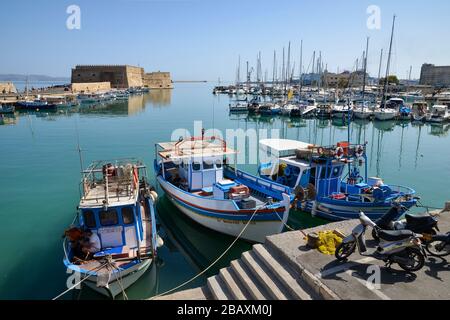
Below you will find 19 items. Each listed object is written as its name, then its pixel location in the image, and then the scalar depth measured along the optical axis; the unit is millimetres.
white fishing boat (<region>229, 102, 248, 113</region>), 62875
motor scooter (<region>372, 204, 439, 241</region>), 8017
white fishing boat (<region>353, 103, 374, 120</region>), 52969
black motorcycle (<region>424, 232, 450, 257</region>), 7477
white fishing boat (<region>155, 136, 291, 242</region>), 12102
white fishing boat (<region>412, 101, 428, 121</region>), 51000
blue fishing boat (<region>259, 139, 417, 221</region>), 13375
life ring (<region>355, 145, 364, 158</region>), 14969
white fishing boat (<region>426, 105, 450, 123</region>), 49147
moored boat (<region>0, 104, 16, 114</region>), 54875
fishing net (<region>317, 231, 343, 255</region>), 8062
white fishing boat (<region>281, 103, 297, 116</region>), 57769
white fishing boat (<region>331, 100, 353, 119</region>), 55219
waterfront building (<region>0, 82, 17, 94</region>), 78831
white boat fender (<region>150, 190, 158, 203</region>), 13555
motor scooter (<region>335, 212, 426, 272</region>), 6938
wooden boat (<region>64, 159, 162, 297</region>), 9391
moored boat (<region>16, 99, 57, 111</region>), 60338
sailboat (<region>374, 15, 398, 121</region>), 51750
